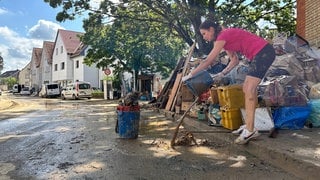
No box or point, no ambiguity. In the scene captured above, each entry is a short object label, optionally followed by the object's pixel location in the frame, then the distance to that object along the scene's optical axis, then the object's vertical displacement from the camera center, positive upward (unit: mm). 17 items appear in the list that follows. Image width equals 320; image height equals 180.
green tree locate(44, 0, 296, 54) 10399 +4106
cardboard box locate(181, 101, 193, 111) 7321 -495
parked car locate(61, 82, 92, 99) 23357 +58
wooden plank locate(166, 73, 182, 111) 8409 -75
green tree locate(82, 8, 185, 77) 18997 +3486
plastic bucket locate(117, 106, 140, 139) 4799 -662
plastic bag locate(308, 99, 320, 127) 4457 -495
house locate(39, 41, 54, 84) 39415 +5124
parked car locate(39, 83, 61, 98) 29096 +97
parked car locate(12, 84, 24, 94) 46974 +408
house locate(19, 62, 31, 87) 53289 +3897
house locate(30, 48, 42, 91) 44498 +4945
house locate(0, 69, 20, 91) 70750 +5889
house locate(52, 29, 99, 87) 30836 +4376
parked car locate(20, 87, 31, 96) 39799 -24
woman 3647 +611
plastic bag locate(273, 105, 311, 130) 4407 -528
